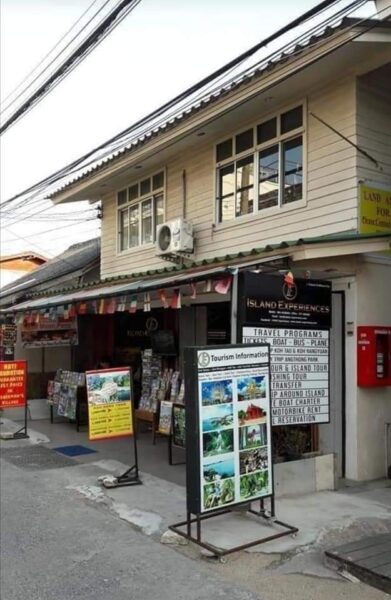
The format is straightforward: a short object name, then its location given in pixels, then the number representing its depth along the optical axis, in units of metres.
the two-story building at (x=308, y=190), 7.15
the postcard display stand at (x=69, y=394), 11.36
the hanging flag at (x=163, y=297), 7.82
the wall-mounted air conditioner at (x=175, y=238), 10.44
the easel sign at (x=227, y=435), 5.03
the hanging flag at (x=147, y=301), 8.28
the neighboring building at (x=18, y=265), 30.33
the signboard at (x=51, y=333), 13.10
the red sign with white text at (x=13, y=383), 10.52
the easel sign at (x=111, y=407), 7.21
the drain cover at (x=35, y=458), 8.49
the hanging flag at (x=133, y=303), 8.61
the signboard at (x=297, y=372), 6.16
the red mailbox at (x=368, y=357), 7.15
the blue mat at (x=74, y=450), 9.35
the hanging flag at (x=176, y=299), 7.55
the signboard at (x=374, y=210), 7.48
